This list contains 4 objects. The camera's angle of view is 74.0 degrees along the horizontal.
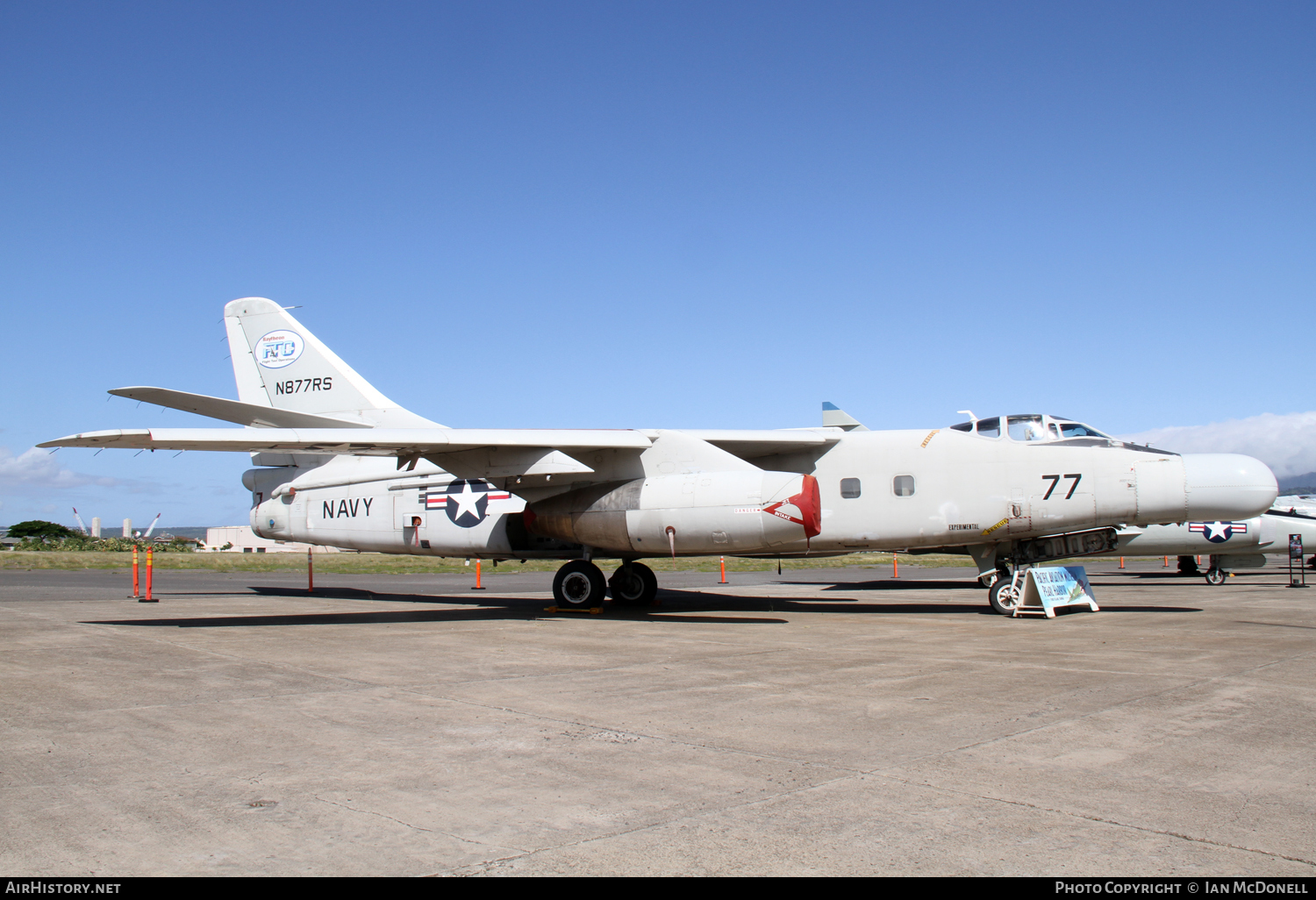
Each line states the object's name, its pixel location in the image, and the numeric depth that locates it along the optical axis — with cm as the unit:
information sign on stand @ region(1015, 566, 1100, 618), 1315
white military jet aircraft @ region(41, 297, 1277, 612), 1225
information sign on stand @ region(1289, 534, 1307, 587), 2206
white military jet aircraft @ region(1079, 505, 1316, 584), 2297
